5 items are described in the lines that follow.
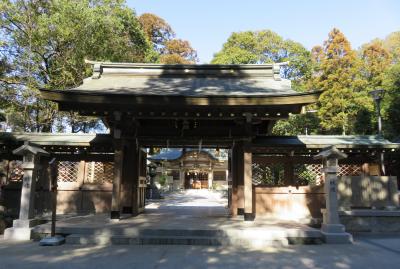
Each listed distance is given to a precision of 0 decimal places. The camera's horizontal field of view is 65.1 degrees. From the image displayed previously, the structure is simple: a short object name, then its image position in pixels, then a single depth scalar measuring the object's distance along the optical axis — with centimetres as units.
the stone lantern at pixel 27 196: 788
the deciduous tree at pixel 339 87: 2822
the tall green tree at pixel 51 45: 1808
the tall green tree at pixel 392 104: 2411
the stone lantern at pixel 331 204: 760
